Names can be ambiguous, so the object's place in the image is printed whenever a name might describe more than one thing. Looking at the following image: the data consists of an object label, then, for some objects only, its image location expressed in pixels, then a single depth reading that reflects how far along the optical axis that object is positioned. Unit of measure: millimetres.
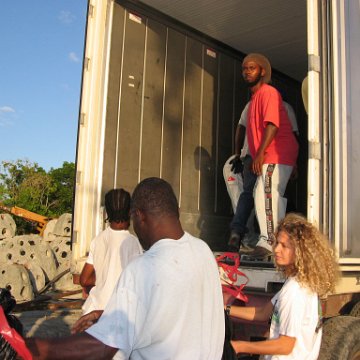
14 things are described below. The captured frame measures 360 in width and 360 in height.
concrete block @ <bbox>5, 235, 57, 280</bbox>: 8594
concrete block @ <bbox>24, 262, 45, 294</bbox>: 7906
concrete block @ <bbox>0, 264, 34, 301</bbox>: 7239
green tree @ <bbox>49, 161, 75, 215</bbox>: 24788
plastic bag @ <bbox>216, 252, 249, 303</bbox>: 3149
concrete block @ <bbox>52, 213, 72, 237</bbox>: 10445
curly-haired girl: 2195
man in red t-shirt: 3873
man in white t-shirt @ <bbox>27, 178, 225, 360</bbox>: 1417
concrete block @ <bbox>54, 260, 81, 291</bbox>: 8367
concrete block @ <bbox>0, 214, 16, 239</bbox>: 10898
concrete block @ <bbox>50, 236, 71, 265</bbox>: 9798
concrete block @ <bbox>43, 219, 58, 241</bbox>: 10734
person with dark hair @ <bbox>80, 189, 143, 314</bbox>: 3121
